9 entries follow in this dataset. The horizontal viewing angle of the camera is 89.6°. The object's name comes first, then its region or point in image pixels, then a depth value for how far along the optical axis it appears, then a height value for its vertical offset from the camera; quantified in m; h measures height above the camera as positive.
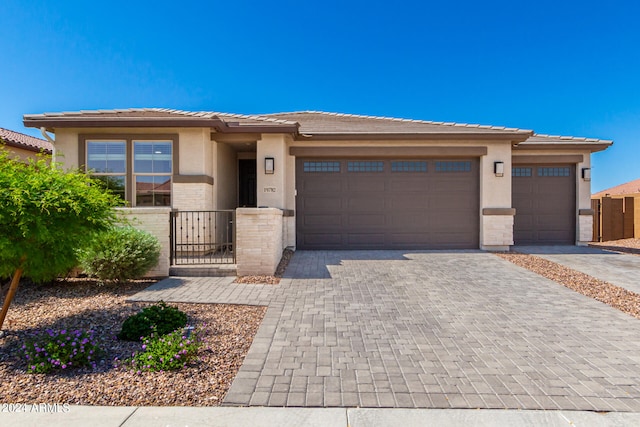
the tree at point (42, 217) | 3.57 -0.08
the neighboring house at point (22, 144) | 12.45 +2.74
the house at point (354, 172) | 8.95 +1.24
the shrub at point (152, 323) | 3.84 -1.40
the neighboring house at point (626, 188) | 24.82 +2.00
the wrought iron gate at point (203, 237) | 7.56 -0.74
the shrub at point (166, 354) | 3.08 -1.42
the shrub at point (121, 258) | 6.13 -0.91
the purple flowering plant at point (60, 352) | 3.06 -1.40
